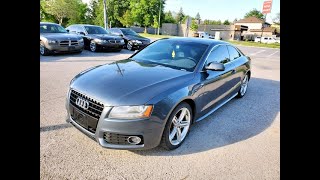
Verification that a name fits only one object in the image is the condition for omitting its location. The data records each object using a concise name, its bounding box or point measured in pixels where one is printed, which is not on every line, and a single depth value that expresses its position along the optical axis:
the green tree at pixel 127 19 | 54.58
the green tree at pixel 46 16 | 45.38
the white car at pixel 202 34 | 36.44
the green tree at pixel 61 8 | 47.09
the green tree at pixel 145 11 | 53.59
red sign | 34.60
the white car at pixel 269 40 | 48.38
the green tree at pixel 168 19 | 72.97
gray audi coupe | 2.64
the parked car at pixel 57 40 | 9.90
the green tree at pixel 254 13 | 113.57
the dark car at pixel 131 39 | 14.20
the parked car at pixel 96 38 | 12.16
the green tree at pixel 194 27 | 51.34
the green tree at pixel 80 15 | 50.25
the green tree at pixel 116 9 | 59.81
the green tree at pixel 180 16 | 99.65
